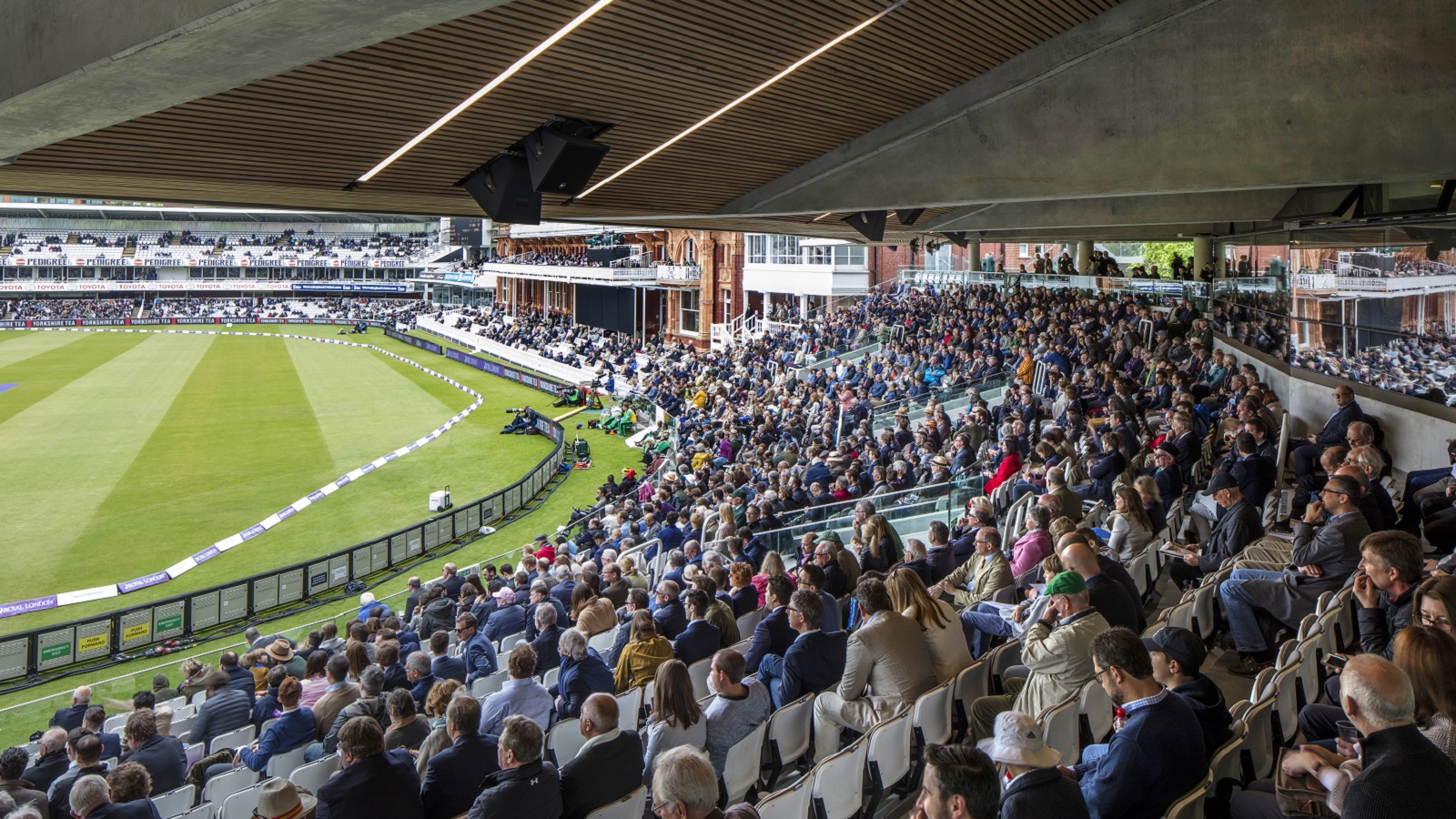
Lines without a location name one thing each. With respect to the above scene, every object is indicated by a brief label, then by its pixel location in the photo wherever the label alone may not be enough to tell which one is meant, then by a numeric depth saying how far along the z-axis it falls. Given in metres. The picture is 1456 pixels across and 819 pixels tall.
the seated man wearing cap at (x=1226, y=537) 6.40
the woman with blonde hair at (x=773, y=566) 6.90
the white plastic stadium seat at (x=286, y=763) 5.80
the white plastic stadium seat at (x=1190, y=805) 3.18
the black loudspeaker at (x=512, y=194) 8.33
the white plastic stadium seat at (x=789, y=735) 4.82
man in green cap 4.36
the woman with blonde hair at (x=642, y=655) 5.68
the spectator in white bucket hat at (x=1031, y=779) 3.10
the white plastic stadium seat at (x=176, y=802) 5.40
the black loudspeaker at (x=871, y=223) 11.80
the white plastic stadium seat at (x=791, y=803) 3.88
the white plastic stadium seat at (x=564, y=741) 5.09
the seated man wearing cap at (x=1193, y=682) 3.74
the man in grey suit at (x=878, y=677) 4.75
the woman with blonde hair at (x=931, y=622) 4.95
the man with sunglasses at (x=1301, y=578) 5.35
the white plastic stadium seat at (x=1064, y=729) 4.10
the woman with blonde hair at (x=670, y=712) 4.41
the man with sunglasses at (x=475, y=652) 7.38
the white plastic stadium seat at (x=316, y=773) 5.25
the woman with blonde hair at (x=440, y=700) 5.55
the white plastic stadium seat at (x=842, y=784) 4.17
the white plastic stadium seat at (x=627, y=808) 3.97
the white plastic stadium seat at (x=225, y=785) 5.61
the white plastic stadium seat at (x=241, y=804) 5.12
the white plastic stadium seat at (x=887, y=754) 4.46
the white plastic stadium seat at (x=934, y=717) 4.68
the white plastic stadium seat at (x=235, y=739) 6.61
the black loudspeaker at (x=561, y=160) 7.91
